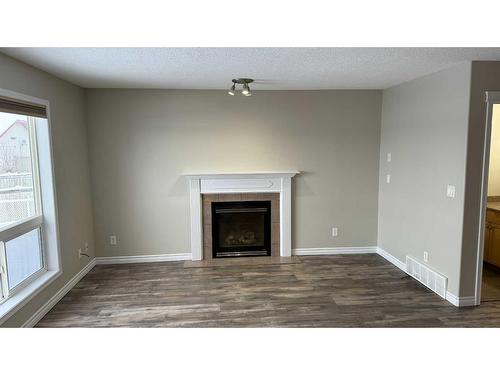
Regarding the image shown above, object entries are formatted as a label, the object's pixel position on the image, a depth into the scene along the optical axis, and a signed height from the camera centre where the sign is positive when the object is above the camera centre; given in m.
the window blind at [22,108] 2.60 +0.49
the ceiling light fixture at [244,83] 3.83 +0.95
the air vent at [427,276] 3.51 -1.28
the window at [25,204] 2.79 -0.36
